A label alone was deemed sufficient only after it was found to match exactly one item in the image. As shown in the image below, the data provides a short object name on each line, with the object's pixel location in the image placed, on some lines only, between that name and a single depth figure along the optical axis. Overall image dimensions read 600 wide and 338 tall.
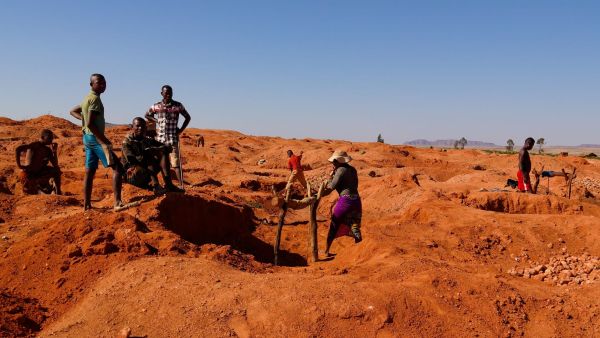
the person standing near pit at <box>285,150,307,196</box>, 12.59
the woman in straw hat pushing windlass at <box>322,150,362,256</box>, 6.71
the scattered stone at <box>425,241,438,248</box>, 7.48
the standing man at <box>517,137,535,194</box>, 9.44
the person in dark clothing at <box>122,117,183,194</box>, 6.27
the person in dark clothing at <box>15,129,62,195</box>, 8.37
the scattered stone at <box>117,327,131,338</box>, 3.42
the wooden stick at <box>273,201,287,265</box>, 6.63
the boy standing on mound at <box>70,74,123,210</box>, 5.74
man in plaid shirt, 7.75
